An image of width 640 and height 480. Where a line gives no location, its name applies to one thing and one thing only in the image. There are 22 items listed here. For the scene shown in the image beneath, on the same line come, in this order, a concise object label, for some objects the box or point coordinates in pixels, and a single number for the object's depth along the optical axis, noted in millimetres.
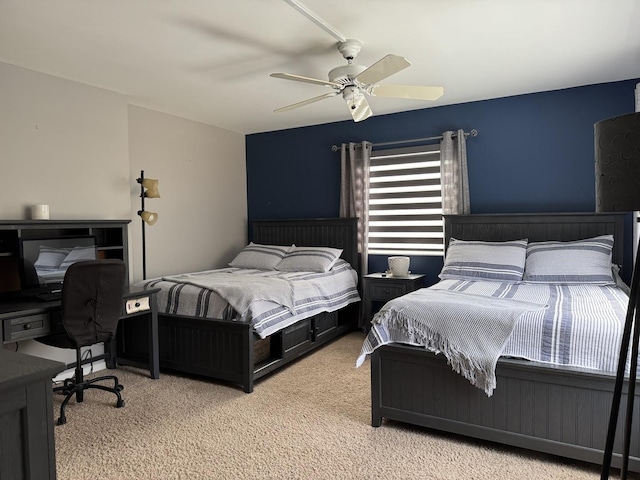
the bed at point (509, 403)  2254
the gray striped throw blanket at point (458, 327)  2410
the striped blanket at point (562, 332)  2225
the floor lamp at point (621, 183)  1231
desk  2740
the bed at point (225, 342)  3445
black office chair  2898
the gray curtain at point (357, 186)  5113
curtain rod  4551
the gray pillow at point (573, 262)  3436
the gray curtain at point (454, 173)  4566
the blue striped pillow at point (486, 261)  3707
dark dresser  1141
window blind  4812
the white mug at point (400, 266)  4648
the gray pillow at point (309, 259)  4730
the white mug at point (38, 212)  3357
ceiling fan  2811
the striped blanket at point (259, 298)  3504
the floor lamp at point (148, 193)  4258
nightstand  4516
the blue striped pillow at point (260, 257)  4988
